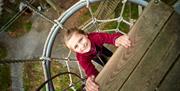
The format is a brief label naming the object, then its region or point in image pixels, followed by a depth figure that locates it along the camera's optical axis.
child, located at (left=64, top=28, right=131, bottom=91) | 1.61
